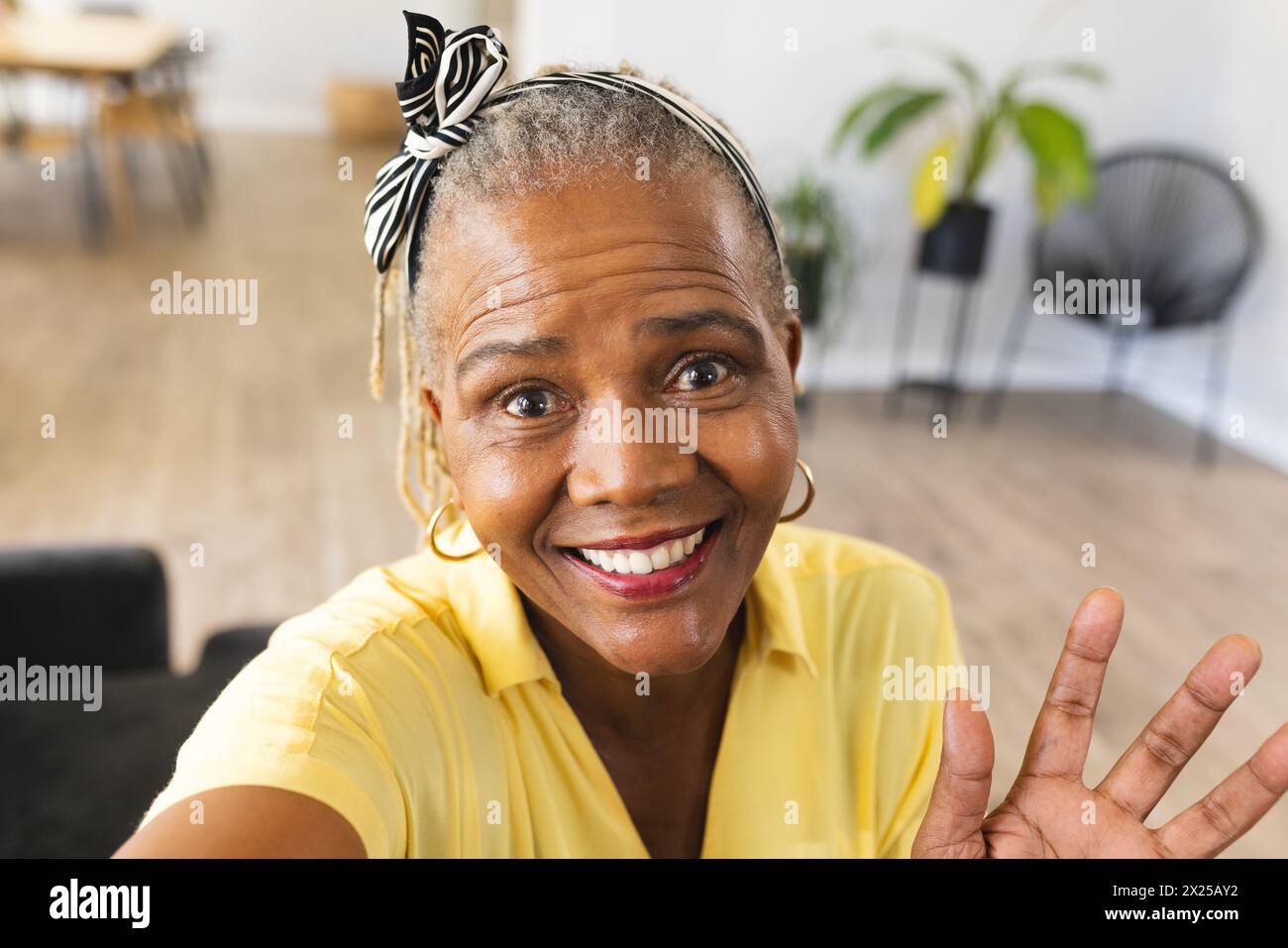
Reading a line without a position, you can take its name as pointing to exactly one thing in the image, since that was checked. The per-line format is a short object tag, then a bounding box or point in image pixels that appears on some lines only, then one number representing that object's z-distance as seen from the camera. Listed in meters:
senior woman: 0.88
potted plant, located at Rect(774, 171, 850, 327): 4.38
